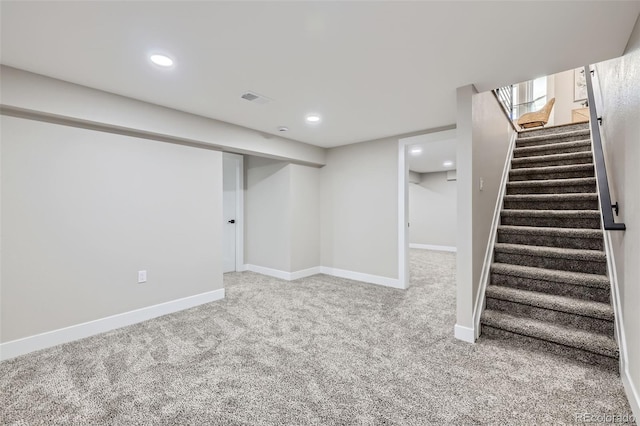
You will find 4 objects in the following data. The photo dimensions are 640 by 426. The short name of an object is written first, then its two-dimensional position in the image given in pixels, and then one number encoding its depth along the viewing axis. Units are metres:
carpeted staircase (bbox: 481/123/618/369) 2.28
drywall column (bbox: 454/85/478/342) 2.50
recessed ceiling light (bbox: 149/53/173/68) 2.04
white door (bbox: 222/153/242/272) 5.28
